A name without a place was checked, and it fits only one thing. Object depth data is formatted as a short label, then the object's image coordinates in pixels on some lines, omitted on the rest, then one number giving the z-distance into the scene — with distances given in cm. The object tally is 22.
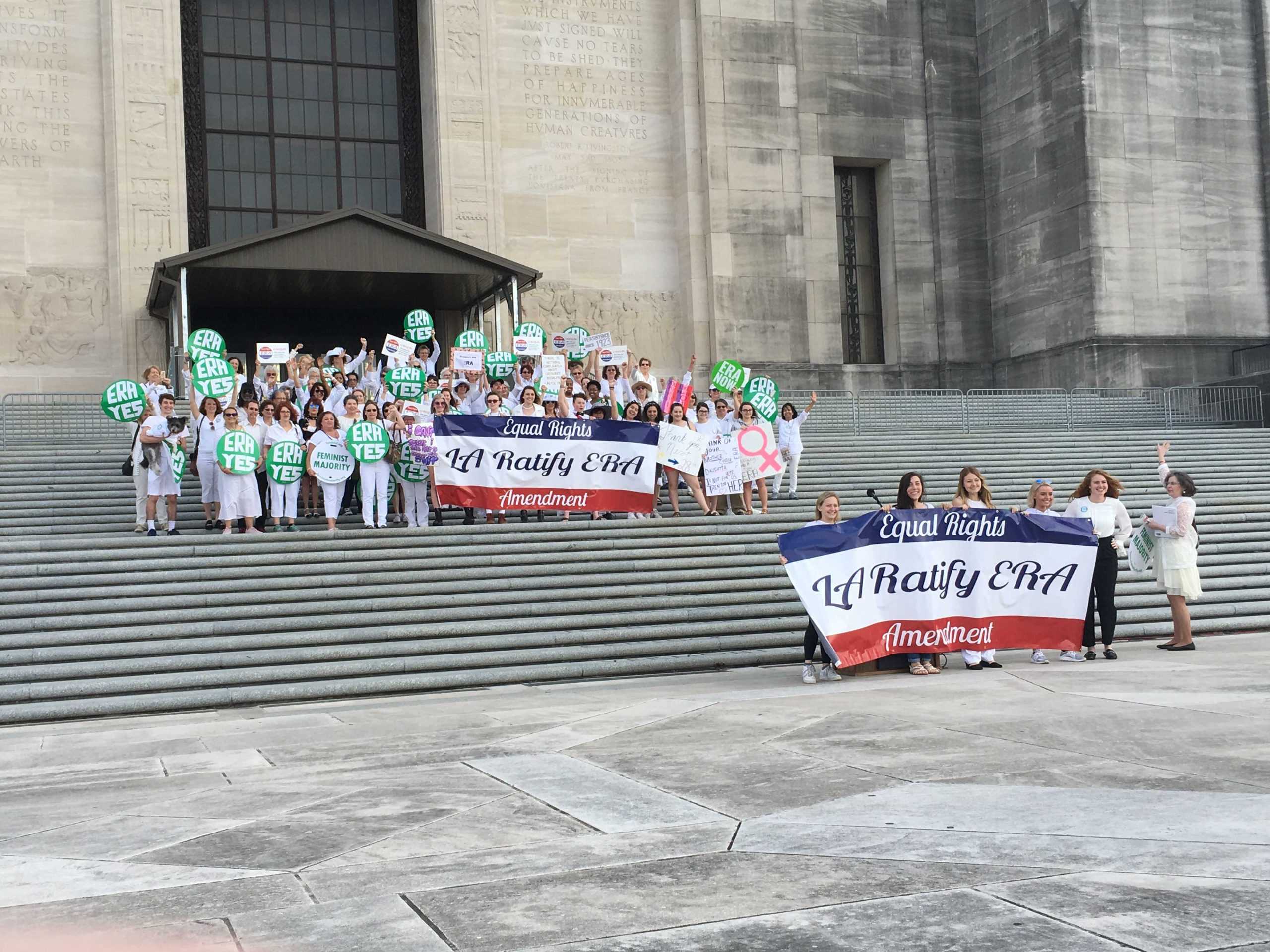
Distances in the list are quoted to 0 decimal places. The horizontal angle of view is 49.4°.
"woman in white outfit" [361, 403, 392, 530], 1680
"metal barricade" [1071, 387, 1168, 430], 3002
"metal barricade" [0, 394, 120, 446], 2357
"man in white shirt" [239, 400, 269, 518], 1658
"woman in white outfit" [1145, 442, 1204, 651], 1335
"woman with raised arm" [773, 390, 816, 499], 2002
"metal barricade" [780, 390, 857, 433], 2759
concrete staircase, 1276
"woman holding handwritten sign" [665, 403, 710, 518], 1814
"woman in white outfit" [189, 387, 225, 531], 1680
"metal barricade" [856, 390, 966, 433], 2797
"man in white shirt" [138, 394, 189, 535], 1641
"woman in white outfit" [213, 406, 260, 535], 1628
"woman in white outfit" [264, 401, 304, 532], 1656
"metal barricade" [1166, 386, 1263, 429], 3069
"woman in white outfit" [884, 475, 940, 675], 1252
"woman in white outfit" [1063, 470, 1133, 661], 1304
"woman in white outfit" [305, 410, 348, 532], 1656
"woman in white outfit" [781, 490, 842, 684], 1212
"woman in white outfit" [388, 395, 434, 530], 1694
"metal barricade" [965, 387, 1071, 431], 2903
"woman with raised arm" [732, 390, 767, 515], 1853
